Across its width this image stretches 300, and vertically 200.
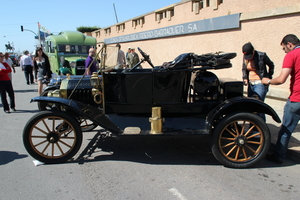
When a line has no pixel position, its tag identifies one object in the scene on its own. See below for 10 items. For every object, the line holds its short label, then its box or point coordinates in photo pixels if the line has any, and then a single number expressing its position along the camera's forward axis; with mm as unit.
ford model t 3309
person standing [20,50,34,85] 12141
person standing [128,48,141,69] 9484
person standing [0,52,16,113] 6510
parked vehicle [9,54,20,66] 33178
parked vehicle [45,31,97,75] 11289
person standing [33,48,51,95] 7398
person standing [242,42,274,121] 4215
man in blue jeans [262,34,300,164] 3148
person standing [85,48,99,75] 6088
